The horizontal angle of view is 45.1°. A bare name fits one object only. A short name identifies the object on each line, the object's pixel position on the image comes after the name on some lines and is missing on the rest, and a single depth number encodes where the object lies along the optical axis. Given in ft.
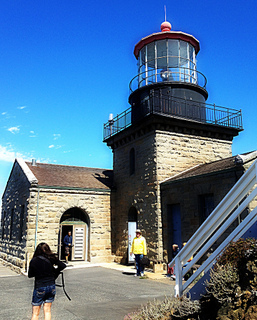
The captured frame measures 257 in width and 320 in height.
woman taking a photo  15.71
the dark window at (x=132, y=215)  52.37
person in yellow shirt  38.37
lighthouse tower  47.24
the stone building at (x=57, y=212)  48.70
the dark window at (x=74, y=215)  52.47
